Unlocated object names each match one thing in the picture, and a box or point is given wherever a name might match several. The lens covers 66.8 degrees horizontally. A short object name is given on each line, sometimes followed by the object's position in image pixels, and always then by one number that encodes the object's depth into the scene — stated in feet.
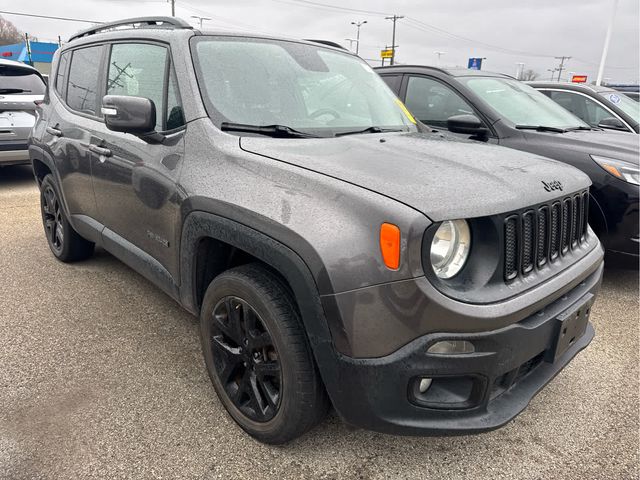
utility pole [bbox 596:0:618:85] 72.78
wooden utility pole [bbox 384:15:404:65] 178.81
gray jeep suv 5.53
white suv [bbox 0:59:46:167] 21.85
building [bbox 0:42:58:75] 133.80
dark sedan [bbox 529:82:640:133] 20.80
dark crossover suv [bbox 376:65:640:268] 12.72
